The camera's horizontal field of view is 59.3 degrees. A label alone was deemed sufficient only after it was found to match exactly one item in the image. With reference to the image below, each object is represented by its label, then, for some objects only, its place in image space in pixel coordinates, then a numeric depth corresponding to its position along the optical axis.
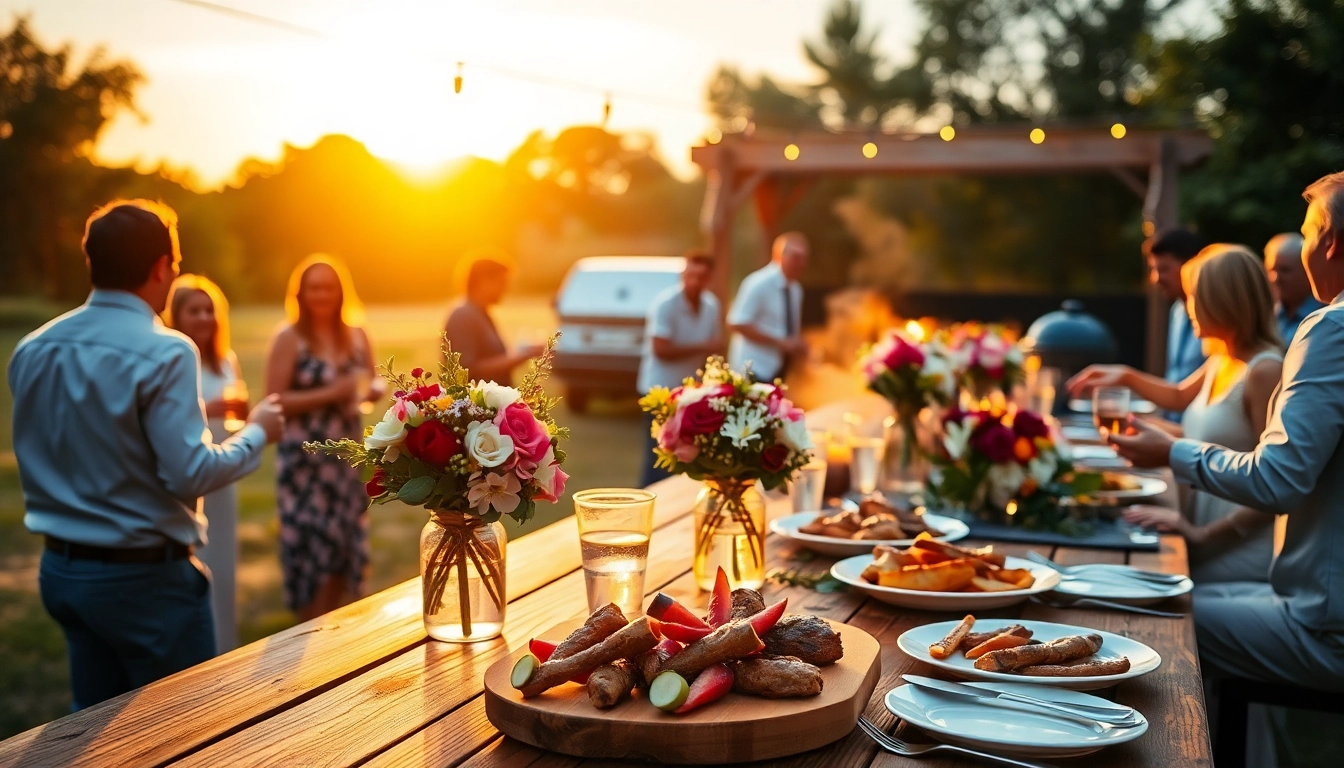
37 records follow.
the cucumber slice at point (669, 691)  1.40
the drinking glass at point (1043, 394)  4.36
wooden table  1.45
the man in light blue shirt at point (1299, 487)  2.33
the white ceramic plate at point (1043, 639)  1.61
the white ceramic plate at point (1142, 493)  3.20
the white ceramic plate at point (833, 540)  2.47
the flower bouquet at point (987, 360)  4.12
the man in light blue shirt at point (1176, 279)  4.94
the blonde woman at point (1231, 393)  2.95
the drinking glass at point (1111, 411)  2.81
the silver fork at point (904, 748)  1.40
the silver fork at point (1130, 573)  2.27
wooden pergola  9.05
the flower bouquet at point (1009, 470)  2.88
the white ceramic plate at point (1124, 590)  2.14
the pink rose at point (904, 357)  3.30
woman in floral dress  4.20
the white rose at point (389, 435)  1.72
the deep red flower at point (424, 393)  1.75
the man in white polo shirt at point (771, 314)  7.23
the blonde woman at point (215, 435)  3.96
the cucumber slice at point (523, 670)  1.48
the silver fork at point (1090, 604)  2.11
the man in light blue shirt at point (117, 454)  2.41
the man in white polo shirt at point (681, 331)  6.27
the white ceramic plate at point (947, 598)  2.03
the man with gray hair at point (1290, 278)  3.95
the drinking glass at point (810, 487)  2.72
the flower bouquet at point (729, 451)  2.08
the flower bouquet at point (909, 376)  3.29
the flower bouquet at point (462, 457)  1.72
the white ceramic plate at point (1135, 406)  5.20
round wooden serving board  1.38
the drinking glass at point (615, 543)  1.89
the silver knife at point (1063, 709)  1.47
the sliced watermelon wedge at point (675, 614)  1.55
